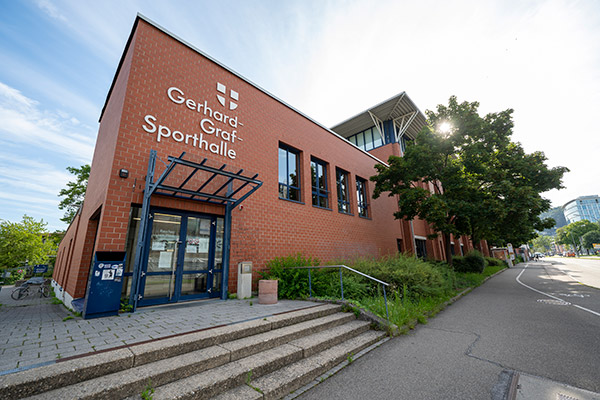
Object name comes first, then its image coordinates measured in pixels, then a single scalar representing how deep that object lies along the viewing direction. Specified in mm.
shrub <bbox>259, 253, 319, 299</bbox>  7012
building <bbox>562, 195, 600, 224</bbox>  137375
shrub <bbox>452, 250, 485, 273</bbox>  19344
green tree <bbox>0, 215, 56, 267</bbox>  14922
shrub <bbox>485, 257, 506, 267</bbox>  29703
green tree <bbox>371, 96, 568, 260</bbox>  11086
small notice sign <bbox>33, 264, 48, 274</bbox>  14541
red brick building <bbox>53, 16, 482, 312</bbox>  5840
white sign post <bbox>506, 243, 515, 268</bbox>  34397
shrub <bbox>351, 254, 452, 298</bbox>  7363
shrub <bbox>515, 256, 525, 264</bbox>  45250
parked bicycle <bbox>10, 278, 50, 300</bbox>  11484
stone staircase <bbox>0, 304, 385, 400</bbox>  2328
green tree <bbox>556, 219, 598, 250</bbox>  77012
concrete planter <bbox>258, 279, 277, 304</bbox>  6100
